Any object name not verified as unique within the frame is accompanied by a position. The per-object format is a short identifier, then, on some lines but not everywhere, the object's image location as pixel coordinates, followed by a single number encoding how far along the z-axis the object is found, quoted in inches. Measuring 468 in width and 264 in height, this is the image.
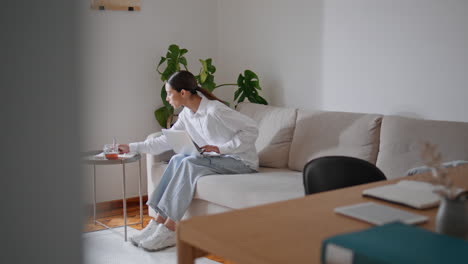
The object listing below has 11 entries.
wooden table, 43.9
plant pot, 45.6
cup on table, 141.8
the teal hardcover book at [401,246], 39.8
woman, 138.7
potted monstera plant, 174.7
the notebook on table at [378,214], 52.6
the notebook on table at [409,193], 59.0
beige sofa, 119.8
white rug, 130.0
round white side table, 138.2
